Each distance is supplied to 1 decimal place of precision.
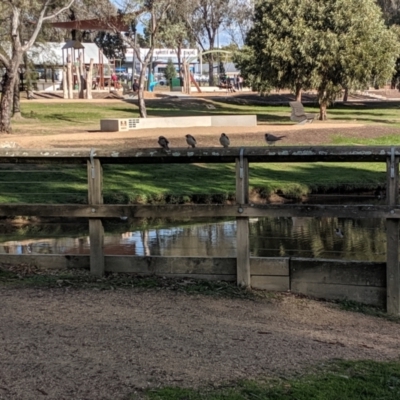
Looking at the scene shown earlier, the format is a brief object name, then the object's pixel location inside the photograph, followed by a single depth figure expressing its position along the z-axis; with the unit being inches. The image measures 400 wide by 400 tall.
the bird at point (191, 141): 473.5
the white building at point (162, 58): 3218.5
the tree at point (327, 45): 1331.2
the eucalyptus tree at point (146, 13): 1407.5
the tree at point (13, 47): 1033.5
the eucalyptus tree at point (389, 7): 2223.4
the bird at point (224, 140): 392.8
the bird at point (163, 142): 325.1
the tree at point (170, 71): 3243.1
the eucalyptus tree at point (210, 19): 3090.6
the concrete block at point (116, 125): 1152.8
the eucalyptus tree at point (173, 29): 1784.0
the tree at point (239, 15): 3090.6
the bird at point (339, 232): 460.9
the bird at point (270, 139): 783.8
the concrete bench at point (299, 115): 1310.3
